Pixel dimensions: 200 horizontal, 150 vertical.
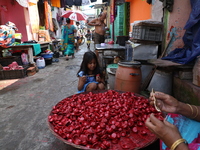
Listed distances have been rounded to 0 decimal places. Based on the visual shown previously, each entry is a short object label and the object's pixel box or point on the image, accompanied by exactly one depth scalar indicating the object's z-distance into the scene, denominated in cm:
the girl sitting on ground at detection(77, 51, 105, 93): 300
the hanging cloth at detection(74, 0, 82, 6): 1092
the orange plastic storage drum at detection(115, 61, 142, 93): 298
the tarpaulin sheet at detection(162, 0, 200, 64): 252
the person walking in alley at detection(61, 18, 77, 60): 904
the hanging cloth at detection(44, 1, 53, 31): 943
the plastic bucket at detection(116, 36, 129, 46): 547
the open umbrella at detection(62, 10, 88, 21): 974
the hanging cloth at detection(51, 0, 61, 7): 1078
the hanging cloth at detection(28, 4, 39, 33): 791
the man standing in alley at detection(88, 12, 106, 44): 749
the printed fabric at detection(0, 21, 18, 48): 529
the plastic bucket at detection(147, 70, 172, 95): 310
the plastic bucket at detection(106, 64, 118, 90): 374
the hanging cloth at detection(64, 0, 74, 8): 1092
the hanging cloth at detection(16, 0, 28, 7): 623
